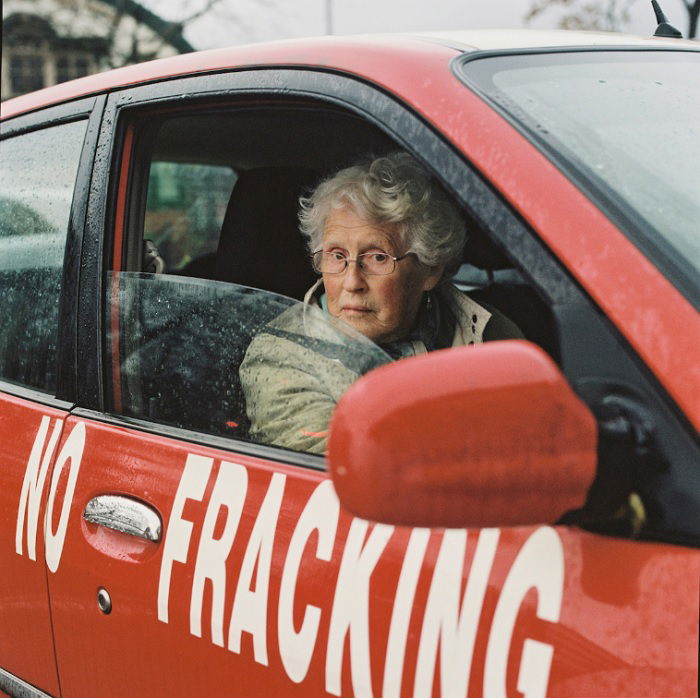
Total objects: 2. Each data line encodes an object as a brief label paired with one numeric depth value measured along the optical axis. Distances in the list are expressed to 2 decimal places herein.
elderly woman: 1.63
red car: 0.89
